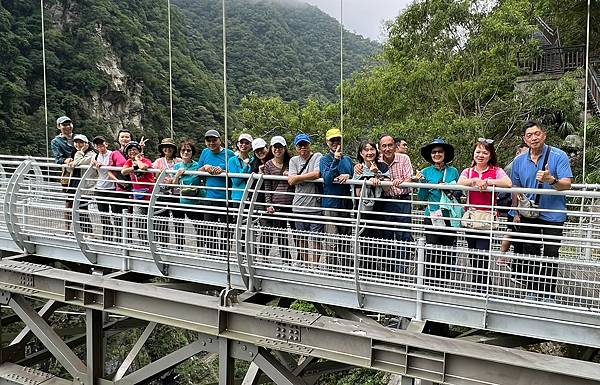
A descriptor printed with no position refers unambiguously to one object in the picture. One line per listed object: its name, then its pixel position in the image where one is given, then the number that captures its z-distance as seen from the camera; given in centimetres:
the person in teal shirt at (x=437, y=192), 462
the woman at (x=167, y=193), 555
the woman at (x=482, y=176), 448
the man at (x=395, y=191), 492
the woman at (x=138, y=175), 592
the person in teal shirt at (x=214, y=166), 564
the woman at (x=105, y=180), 620
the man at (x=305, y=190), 501
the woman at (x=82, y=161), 666
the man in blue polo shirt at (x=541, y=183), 412
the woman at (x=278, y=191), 520
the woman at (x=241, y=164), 578
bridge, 401
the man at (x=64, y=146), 739
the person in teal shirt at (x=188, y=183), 561
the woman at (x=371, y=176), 484
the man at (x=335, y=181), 484
